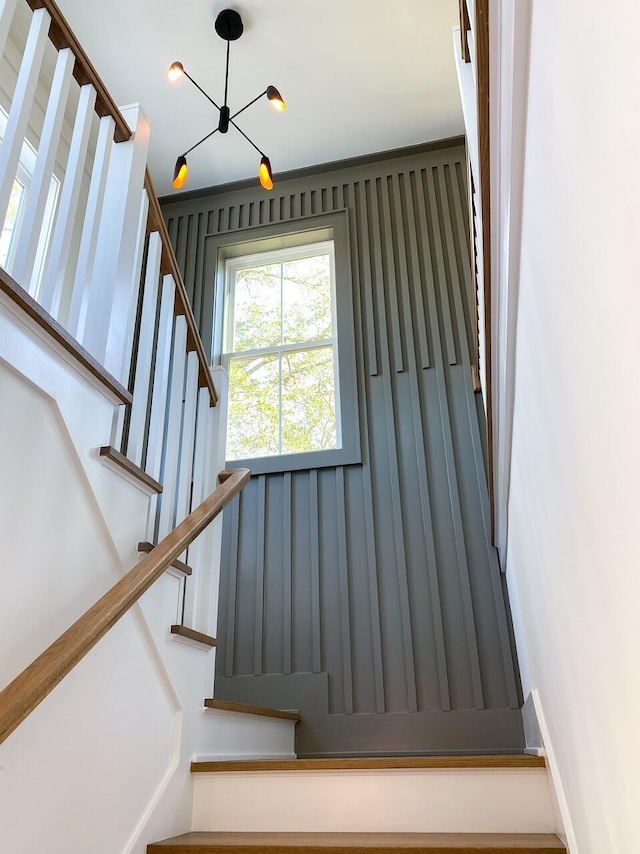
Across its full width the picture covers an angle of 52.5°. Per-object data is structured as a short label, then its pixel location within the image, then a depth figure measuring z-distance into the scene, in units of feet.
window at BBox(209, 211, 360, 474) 12.48
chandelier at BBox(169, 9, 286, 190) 9.57
